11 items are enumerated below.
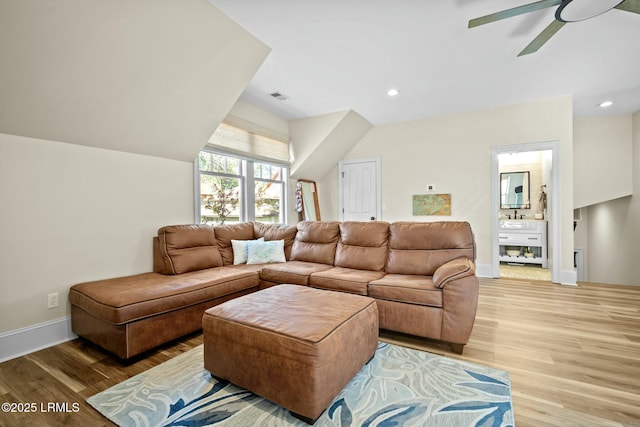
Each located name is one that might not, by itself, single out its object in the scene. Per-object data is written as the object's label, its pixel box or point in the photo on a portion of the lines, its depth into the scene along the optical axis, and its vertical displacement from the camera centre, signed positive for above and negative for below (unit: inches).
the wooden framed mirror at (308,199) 211.8 +11.1
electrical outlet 94.7 -28.7
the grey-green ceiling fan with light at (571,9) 74.3 +55.5
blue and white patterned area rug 58.7 -42.6
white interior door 218.5 +18.9
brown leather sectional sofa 85.1 -24.1
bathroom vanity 221.5 -22.7
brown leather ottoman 57.2 -29.5
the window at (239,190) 155.9 +15.4
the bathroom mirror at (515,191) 242.2 +19.3
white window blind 156.1 +43.2
